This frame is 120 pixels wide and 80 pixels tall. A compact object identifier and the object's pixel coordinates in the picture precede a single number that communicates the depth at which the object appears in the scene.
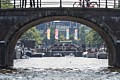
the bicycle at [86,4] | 37.70
